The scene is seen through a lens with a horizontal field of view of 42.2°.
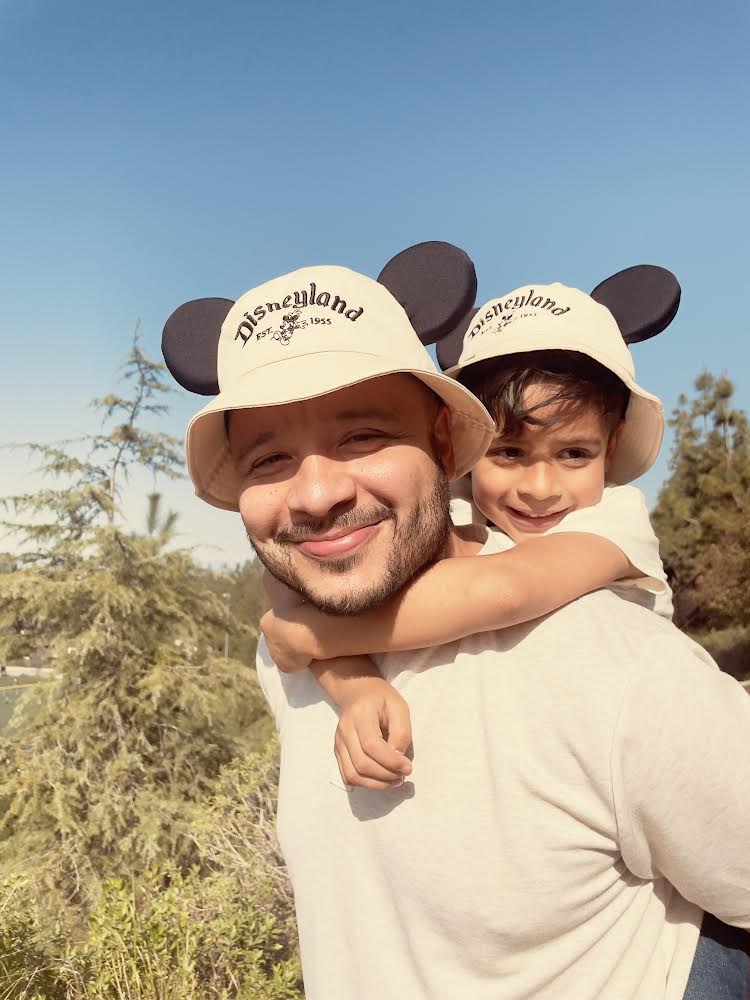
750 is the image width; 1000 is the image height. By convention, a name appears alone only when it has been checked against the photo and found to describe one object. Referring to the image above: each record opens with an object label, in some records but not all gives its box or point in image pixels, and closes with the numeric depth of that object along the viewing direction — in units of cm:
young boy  56
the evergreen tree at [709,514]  1682
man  52
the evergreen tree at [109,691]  688
